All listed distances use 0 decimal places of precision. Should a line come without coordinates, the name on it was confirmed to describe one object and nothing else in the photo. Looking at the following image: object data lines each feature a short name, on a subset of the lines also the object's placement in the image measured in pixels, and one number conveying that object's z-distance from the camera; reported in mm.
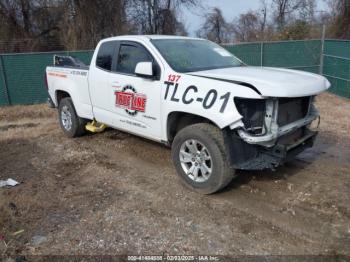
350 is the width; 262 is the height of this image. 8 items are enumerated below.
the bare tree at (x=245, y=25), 33356
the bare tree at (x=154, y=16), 18328
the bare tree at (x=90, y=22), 15930
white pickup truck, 3932
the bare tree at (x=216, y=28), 33344
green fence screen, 11109
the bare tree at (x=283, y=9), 27569
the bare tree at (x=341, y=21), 17766
